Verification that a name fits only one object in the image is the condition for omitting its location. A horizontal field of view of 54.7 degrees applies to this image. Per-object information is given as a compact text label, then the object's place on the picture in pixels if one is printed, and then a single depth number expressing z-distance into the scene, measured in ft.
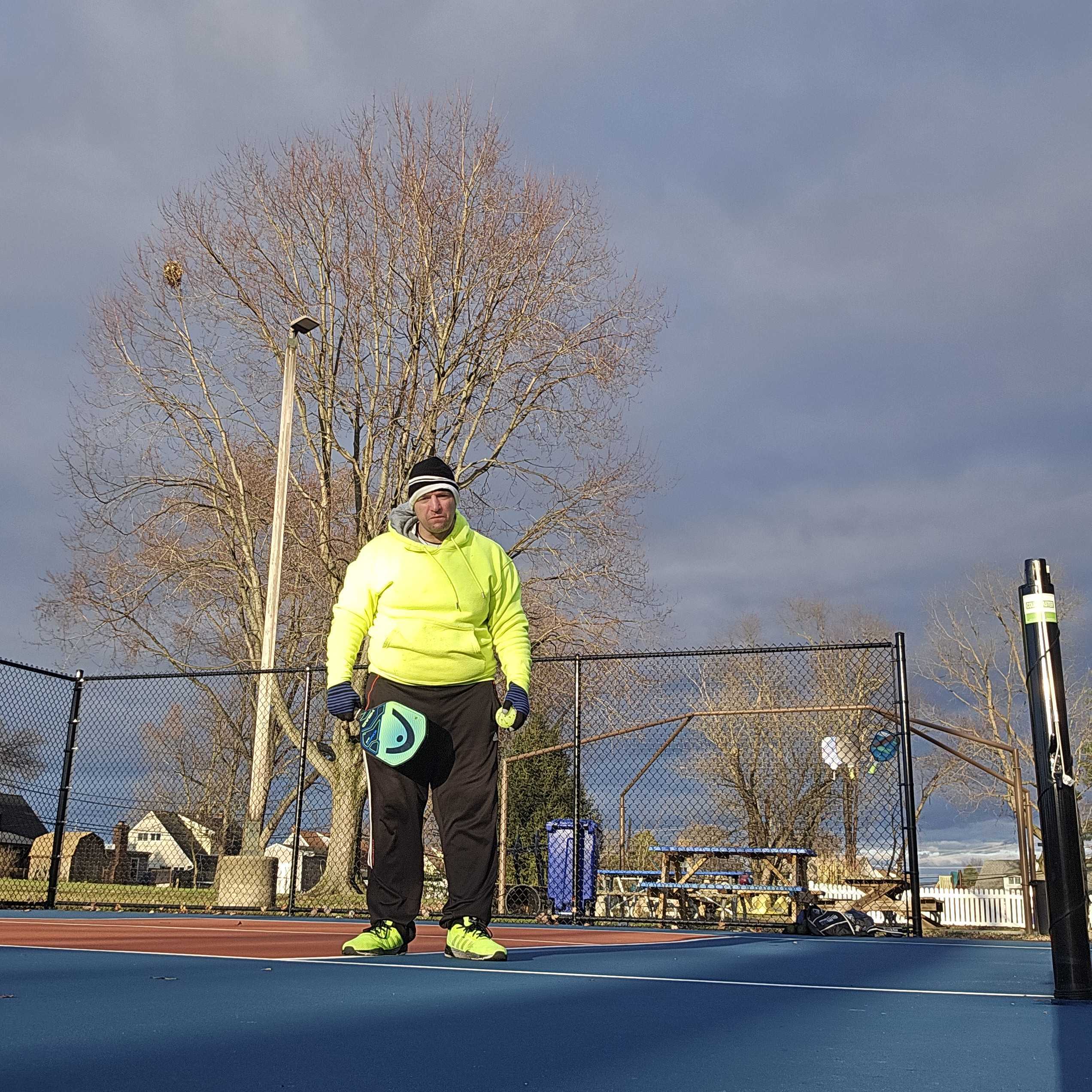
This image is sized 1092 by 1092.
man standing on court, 12.05
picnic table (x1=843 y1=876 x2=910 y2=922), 30.04
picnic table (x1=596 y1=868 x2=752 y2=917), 33.47
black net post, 9.30
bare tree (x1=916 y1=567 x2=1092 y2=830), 89.20
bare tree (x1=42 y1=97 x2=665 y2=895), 48.42
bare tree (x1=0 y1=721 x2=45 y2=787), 32.63
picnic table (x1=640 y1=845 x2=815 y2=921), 30.78
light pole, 34.96
